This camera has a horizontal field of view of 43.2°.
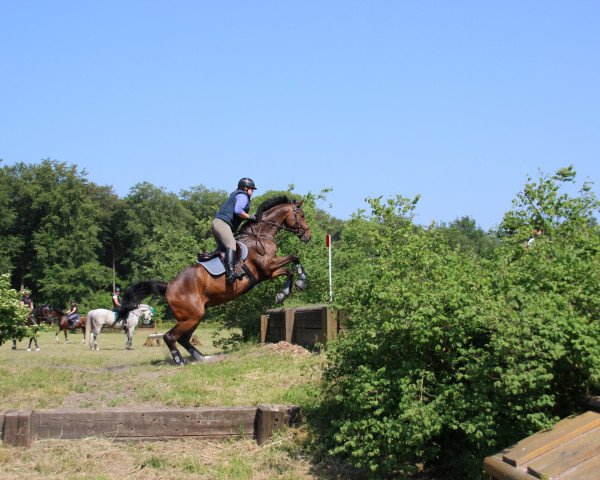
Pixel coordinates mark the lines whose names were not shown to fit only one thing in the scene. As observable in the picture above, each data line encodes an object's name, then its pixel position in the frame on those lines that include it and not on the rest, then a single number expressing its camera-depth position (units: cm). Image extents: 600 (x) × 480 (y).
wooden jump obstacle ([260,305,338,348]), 1019
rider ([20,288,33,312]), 2182
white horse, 2458
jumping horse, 1183
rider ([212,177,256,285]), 1163
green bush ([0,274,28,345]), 963
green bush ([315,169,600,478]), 502
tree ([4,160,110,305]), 5719
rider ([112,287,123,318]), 2706
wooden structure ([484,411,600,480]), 427
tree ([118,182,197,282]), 6556
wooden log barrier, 727
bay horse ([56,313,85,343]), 2919
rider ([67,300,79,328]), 3016
